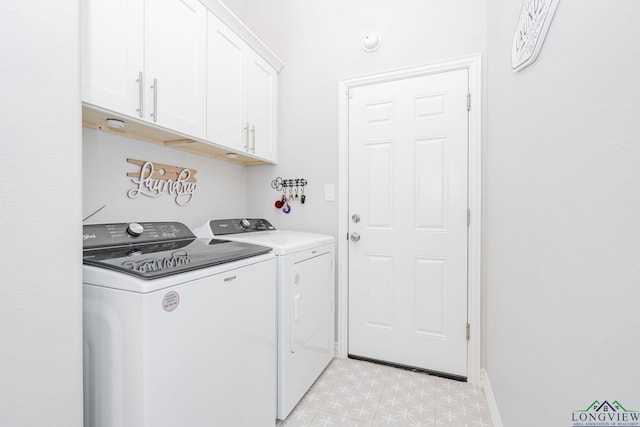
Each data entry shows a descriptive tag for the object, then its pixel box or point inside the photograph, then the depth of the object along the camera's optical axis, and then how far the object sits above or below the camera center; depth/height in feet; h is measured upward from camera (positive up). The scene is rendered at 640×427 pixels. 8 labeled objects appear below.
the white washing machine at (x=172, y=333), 2.87 -1.40
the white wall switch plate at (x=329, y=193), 7.63 +0.49
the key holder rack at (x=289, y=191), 7.96 +0.57
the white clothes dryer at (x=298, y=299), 5.06 -1.77
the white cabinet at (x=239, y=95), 5.67 +2.63
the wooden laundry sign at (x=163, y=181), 5.41 +0.62
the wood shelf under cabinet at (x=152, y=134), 4.18 +1.40
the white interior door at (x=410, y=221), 6.54 -0.24
